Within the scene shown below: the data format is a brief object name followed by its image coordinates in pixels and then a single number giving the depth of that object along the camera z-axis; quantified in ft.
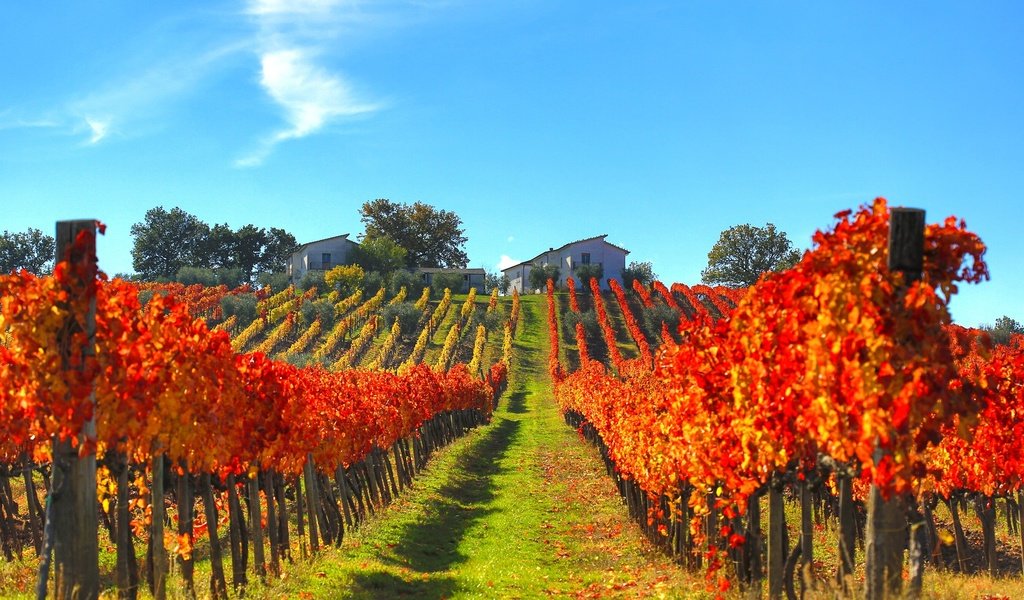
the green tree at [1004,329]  306.35
